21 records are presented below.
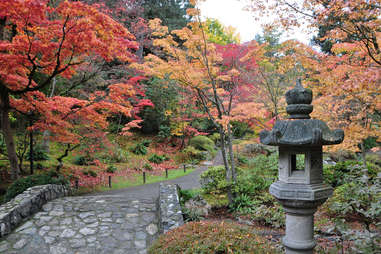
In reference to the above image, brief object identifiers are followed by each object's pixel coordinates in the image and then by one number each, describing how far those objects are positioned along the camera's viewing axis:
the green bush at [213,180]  7.59
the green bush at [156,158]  15.64
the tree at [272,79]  9.52
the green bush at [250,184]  7.26
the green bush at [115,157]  14.00
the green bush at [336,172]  8.79
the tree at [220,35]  22.30
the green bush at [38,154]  11.52
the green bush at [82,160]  13.00
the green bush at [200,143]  17.83
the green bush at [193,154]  16.73
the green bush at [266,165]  9.48
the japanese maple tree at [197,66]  6.73
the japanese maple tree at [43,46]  5.53
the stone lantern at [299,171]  2.59
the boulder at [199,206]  5.90
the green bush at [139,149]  16.22
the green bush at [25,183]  6.55
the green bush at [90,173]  12.07
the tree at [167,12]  20.28
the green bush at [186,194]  7.35
